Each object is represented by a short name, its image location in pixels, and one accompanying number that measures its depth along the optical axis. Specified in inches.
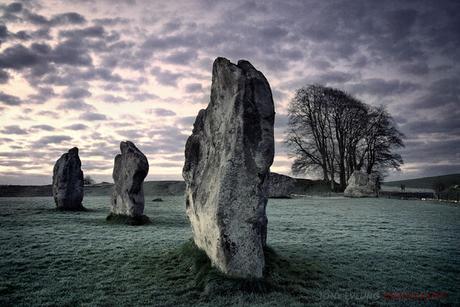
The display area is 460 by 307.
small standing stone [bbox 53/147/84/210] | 687.1
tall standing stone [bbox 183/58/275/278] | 204.4
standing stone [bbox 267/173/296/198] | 1140.5
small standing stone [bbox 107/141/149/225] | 513.7
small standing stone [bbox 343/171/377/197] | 1159.0
